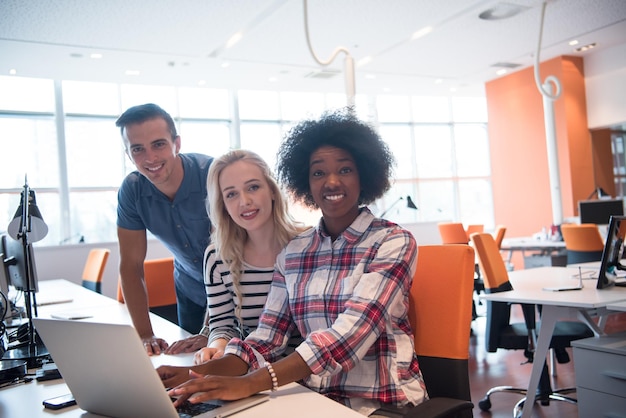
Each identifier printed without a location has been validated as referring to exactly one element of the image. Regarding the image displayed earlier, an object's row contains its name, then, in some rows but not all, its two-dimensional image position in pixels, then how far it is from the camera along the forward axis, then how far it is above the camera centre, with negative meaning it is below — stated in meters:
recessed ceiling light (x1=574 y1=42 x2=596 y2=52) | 8.44 +2.33
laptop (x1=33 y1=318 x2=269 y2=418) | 0.99 -0.28
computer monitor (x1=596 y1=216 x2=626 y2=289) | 2.76 -0.29
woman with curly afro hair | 1.33 -0.23
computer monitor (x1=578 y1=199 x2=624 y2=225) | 6.59 -0.16
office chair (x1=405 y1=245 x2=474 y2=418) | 1.48 -0.31
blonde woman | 1.80 -0.07
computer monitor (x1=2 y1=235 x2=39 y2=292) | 2.13 -0.12
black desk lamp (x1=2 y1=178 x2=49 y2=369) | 1.98 +0.03
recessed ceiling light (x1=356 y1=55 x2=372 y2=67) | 8.16 +2.29
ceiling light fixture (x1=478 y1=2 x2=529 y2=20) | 6.45 +2.31
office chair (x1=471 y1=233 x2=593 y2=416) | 2.89 -0.70
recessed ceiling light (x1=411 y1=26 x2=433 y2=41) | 7.03 +2.29
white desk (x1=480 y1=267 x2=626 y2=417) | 2.46 -0.47
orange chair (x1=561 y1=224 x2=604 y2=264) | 5.17 -0.43
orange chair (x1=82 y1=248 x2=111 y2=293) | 4.93 -0.36
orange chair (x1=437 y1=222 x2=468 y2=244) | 7.59 -0.37
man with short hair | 2.28 +0.06
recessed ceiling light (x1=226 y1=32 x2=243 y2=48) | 6.79 +2.30
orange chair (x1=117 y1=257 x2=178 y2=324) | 3.24 -0.37
